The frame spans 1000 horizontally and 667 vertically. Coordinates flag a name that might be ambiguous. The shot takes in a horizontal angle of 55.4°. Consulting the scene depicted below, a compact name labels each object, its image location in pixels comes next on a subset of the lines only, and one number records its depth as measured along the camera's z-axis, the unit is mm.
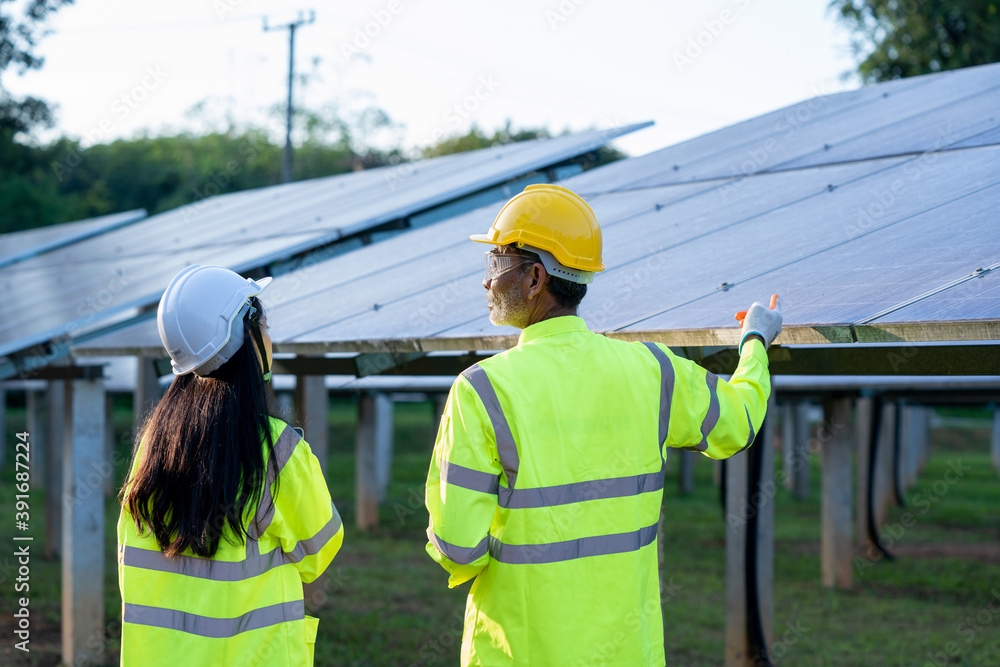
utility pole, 33000
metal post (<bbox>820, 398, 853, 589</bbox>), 11367
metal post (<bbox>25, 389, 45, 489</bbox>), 22155
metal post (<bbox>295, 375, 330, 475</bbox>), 10500
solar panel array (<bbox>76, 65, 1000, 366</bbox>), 3510
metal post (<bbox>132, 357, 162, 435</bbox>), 12094
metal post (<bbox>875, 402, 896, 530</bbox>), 15952
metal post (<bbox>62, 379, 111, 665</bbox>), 7711
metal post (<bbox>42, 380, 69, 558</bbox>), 12828
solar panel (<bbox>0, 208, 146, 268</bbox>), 16625
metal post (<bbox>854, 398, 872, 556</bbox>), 13695
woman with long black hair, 2873
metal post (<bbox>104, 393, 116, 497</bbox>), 19500
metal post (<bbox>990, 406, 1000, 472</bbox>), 27734
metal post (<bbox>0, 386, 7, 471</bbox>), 23562
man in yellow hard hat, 2750
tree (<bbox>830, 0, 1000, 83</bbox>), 23141
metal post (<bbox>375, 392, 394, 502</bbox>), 19734
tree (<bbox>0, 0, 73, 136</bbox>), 22656
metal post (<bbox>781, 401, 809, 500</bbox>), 19469
